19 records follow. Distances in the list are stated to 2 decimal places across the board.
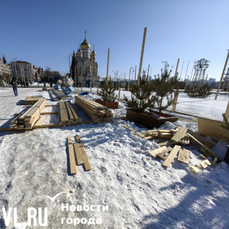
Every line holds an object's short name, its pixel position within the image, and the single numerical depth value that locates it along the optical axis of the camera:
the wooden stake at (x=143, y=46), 6.37
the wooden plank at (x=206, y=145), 3.41
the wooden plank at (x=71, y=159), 2.41
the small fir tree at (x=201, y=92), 17.11
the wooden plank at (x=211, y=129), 3.62
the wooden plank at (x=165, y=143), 3.63
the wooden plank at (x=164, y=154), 2.96
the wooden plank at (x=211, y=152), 3.10
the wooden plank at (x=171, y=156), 2.75
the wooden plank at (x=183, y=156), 2.87
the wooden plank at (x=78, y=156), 2.67
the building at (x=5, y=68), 67.12
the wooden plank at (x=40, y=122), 4.78
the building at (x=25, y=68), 85.31
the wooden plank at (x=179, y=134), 3.68
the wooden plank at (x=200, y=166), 2.58
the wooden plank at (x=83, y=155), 2.54
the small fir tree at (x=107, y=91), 8.98
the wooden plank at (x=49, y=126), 4.51
